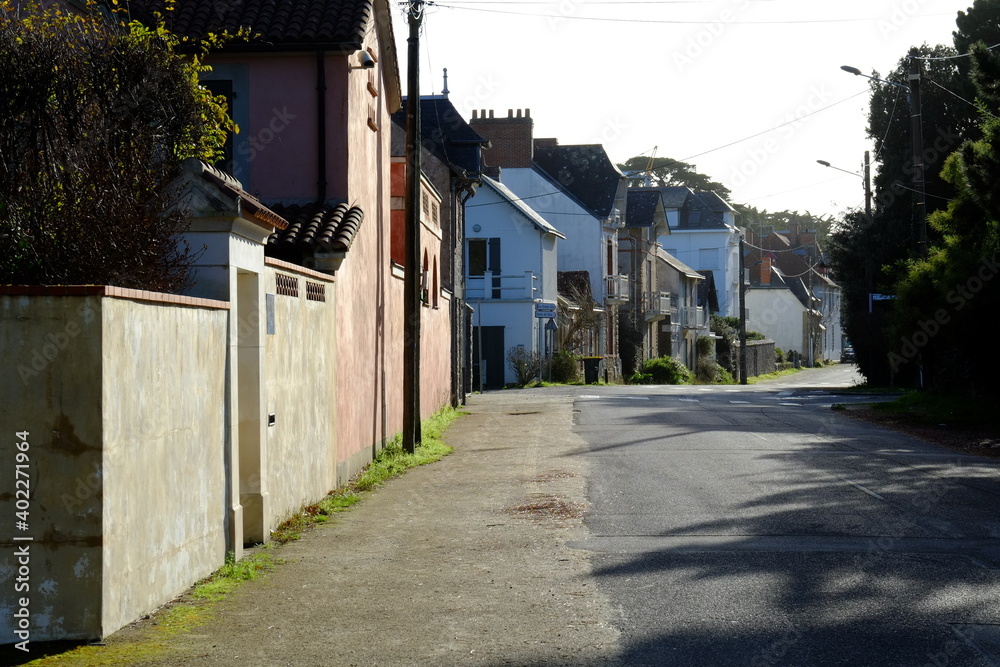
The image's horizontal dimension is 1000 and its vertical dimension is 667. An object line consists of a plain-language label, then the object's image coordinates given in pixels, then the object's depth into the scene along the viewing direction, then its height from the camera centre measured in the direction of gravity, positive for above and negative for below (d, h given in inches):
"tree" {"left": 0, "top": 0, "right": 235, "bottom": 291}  295.9 +63.0
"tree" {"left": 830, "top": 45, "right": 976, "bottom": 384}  1439.5 +214.7
